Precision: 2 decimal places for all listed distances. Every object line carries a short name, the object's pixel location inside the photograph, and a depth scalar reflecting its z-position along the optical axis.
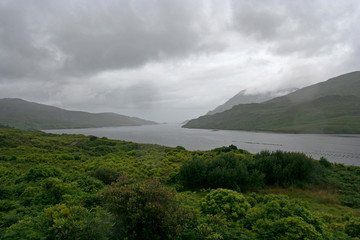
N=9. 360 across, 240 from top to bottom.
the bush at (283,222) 6.46
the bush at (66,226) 4.82
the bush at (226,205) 8.68
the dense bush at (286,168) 18.39
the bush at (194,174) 16.50
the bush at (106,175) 14.76
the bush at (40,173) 12.67
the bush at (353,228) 7.66
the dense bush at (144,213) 5.41
